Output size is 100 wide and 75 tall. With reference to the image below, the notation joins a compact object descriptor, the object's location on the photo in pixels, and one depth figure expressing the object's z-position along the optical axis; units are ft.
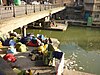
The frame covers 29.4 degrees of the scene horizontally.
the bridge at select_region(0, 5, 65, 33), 30.81
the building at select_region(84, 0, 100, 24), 140.26
